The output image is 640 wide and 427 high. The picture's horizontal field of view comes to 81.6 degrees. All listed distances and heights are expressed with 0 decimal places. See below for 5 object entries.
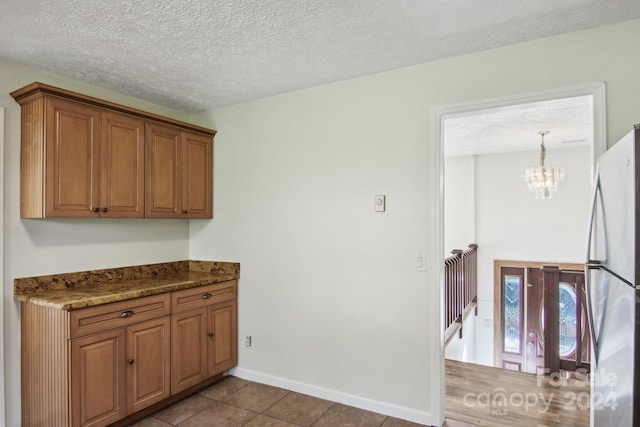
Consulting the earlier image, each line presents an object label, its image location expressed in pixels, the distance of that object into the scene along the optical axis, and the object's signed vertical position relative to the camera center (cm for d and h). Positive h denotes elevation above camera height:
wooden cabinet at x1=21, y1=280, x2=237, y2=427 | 229 -100
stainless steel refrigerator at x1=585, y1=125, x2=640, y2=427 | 123 -26
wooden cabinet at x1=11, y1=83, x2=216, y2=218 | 247 +42
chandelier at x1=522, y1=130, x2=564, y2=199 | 479 +46
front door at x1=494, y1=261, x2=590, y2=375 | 490 -153
